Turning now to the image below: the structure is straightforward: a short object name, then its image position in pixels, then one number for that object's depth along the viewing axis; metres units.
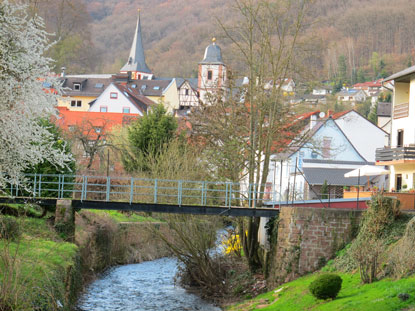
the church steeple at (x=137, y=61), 170.00
